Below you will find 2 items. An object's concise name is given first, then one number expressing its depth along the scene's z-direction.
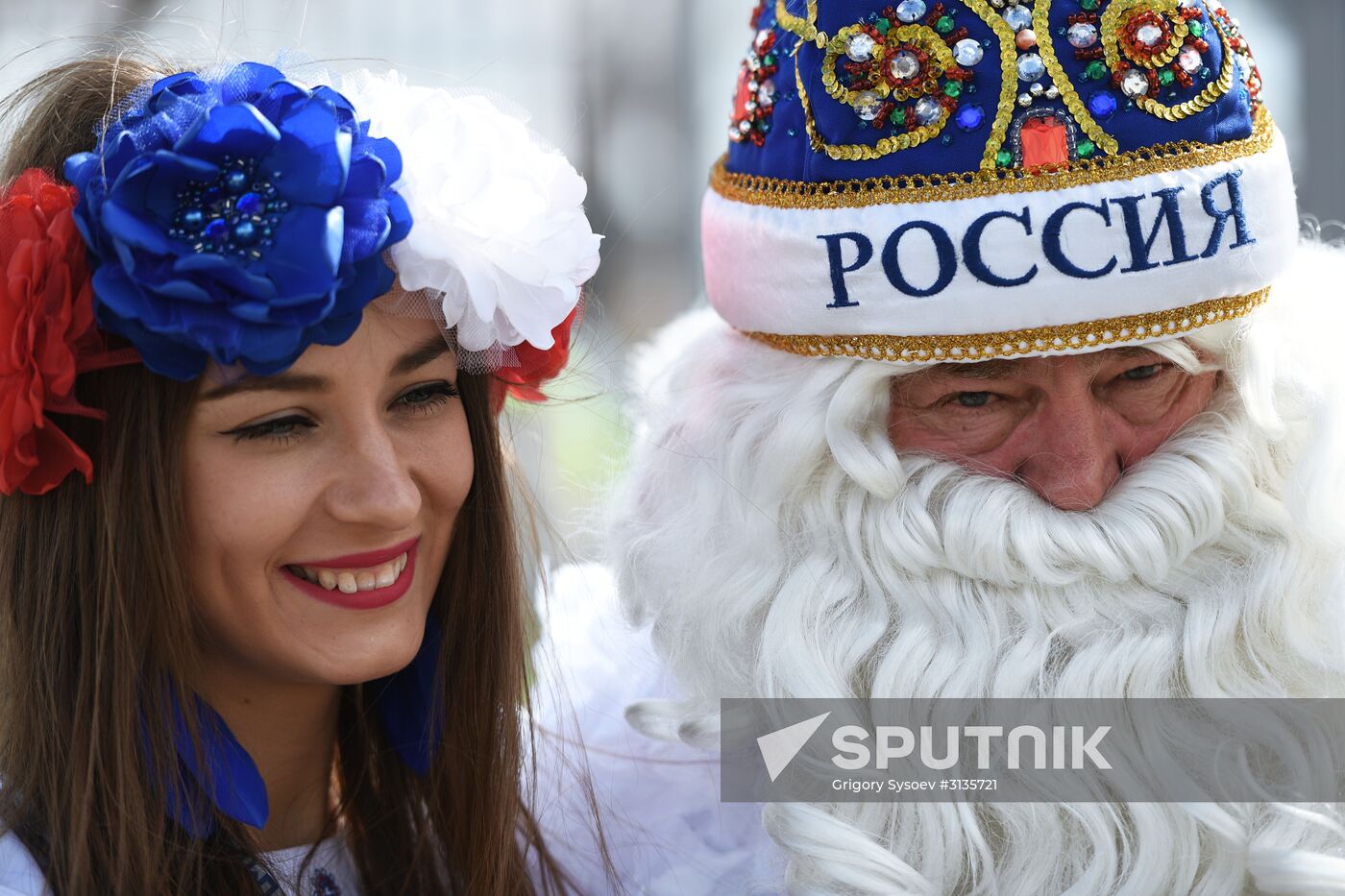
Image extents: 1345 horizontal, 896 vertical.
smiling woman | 1.54
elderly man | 1.63
